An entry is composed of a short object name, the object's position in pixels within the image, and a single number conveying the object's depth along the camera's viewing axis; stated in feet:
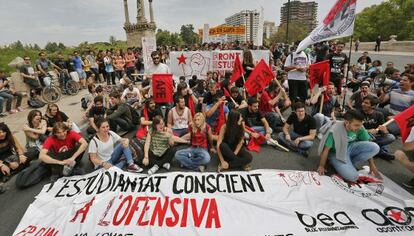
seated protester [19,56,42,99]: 30.53
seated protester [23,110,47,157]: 16.70
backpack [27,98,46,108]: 30.68
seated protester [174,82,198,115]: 20.98
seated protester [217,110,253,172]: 14.75
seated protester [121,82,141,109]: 26.03
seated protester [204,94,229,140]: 18.89
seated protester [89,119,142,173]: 14.61
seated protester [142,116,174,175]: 15.46
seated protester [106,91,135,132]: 21.90
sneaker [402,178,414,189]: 13.26
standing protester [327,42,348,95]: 25.96
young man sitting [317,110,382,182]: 13.05
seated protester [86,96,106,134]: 21.20
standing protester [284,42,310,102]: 22.81
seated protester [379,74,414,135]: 17.90
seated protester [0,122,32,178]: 14.57
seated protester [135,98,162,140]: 19.82
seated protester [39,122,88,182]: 14.33
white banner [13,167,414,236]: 10.00
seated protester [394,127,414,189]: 12.34
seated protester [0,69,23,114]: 27.78
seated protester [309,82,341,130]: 19.44
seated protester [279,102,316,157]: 16.83
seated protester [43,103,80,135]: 18.15
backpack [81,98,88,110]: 28.35
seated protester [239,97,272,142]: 18.90
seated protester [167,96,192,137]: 18.50
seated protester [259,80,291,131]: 21.01
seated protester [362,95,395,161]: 16.17
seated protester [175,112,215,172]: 15.49
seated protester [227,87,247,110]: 21.50
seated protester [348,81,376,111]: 19.44
